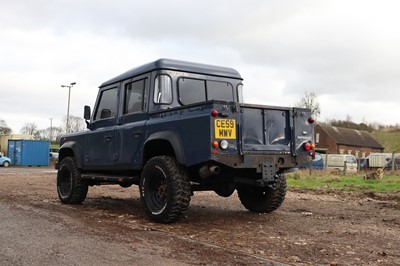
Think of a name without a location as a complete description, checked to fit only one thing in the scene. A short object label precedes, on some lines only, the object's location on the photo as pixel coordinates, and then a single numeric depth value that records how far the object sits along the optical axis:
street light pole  49.69
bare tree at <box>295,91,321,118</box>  67.95
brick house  66.81
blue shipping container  42.38
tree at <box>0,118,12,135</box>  76.68
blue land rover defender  6.40
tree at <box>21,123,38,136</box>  91.16
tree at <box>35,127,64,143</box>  88.50
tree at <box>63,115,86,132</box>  70.81
